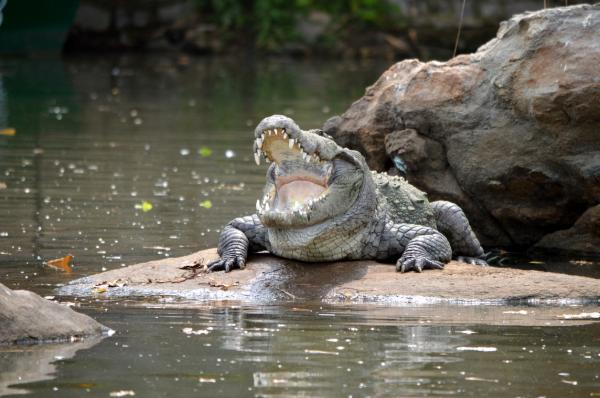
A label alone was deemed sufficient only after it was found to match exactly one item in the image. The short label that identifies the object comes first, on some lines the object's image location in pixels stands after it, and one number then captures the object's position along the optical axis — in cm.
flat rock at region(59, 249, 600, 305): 1766
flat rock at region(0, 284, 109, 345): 1408
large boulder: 2200
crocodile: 1850
